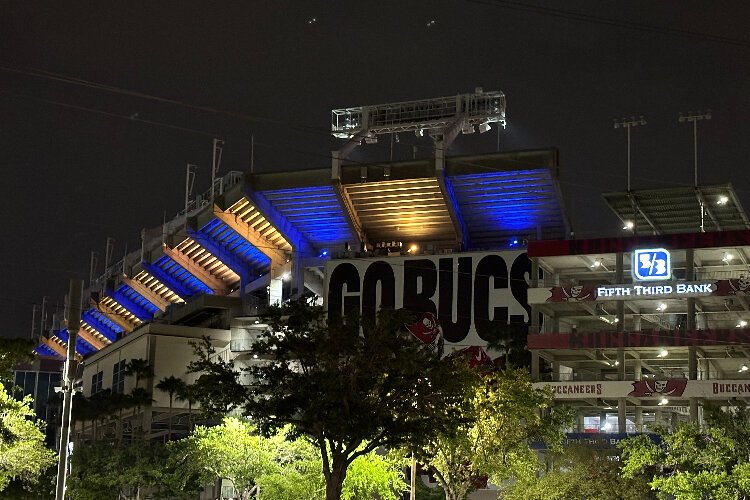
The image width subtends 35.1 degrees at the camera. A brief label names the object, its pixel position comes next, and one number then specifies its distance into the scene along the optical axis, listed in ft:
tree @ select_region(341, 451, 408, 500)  223.30
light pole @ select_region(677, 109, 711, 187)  302.66
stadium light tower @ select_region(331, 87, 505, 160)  395.34
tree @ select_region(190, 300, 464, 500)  156.04
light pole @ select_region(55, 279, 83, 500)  117.28
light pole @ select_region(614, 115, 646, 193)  311.47
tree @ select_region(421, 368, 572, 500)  190.70
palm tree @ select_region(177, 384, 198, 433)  166.42
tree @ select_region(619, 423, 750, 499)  191.21
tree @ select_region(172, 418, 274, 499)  263.21
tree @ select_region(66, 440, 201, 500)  312.50
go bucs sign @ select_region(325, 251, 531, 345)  378.53
